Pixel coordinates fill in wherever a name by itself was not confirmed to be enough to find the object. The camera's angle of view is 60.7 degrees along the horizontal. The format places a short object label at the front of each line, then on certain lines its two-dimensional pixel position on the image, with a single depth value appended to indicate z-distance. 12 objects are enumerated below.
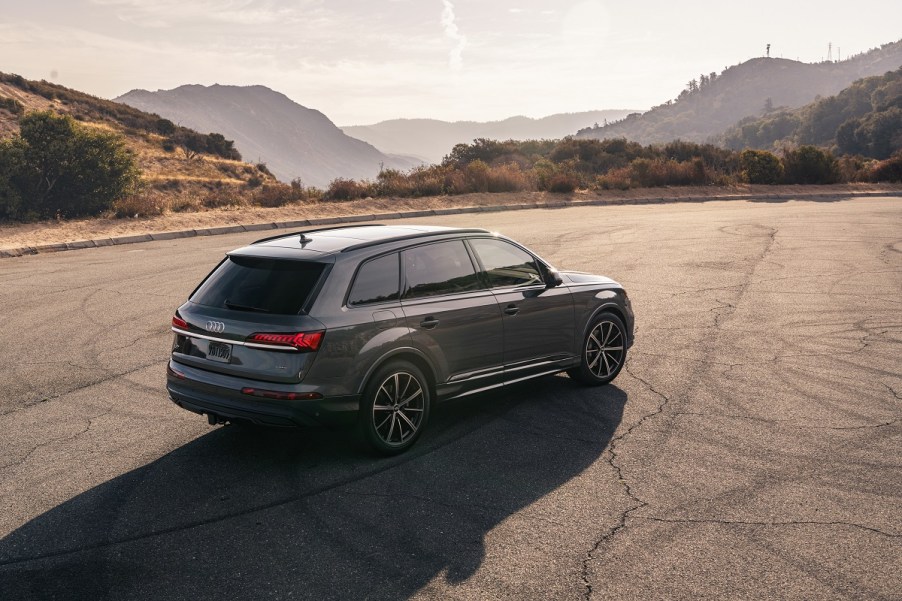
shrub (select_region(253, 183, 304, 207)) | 28.34
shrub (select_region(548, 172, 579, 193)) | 32.69
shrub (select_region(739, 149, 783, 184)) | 37.00
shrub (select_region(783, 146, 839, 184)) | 37.25
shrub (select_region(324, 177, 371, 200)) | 30.28
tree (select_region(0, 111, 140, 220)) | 24.83
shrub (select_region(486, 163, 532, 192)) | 32.44
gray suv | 5.38
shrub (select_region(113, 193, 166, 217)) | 24.14
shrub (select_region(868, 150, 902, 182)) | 38.19
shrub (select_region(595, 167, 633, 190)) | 34.00
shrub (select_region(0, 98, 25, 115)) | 52.53
